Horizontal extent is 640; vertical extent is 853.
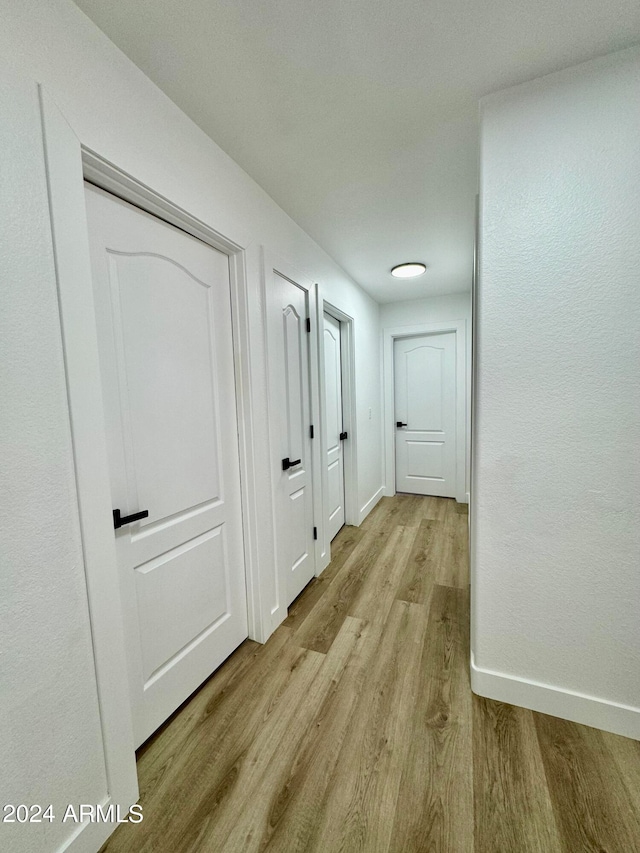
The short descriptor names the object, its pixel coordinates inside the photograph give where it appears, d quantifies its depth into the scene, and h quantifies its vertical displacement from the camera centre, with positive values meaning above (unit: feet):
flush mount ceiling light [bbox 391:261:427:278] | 9.37 +3.73
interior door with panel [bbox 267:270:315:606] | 6.07 -0.56
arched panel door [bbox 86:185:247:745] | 3.71 -0.49
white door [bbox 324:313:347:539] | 9.33 -0.72
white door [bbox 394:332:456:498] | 12.80 -0.73
